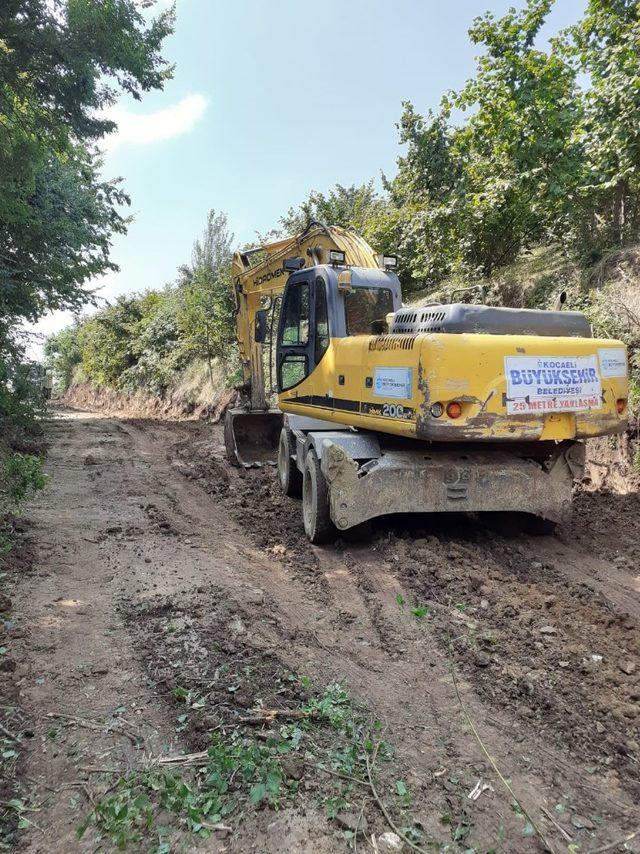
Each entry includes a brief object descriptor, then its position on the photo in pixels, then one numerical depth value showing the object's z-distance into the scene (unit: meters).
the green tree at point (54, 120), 8.71
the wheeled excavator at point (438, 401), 4.96
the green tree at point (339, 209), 18.89
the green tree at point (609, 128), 8.31
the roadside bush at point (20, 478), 6.27
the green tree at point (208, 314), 20.09
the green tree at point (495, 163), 10.19
